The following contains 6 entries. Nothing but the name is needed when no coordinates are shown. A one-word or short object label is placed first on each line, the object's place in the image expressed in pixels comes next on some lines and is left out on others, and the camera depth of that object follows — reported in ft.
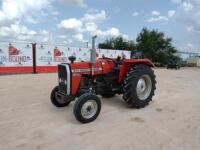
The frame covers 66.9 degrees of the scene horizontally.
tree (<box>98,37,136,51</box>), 66.83
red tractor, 9.44
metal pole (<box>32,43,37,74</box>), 31.65
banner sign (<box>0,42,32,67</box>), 28.91
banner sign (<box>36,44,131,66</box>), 32.57
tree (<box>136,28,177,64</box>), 60.87
